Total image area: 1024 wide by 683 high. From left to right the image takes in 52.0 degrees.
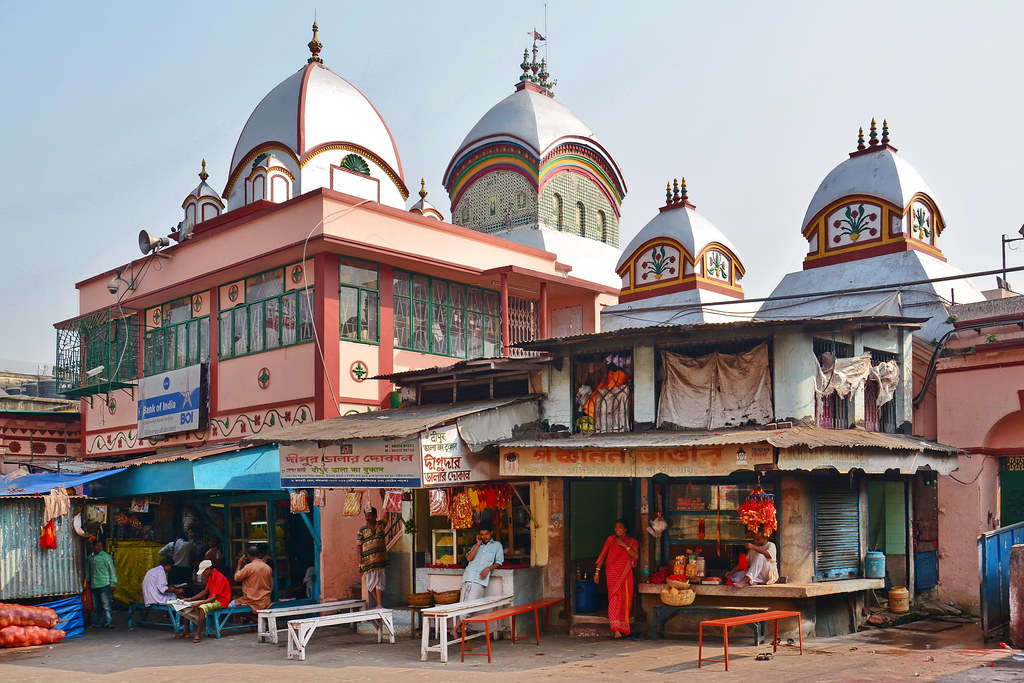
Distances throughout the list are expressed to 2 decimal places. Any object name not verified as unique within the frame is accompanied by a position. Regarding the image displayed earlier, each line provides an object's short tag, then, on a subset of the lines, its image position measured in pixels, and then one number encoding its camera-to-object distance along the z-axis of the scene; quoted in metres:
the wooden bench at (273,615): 13.83
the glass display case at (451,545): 14.84
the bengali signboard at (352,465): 13.24
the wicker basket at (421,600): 14.02
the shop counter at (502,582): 13.71
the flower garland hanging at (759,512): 12.37
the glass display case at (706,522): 13.66
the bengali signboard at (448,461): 13.15
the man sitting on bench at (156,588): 15.62
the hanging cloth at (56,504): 14.79
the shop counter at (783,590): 12.27
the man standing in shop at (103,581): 16.08
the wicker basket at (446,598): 13.80
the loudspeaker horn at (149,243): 21.18
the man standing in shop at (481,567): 13.55
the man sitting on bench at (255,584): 15.23
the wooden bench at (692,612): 12.48
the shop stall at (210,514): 15.73
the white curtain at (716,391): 13.24
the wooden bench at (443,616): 12.13
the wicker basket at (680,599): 12.71
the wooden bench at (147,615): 14.87
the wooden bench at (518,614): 12.01
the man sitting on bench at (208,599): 14.46
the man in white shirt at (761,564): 12.56
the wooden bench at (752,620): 11.05
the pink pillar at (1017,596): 11.79
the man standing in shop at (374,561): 14.96
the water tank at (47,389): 40.43
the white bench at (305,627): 12.52
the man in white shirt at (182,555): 17.83
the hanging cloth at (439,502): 13.60
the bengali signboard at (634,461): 11.91
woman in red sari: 13.37
